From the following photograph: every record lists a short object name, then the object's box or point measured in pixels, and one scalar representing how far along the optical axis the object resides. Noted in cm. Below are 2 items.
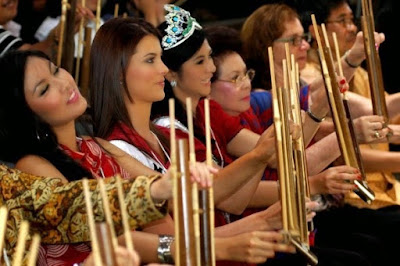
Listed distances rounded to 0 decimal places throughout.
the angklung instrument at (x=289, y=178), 376
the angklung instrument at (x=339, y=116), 463
